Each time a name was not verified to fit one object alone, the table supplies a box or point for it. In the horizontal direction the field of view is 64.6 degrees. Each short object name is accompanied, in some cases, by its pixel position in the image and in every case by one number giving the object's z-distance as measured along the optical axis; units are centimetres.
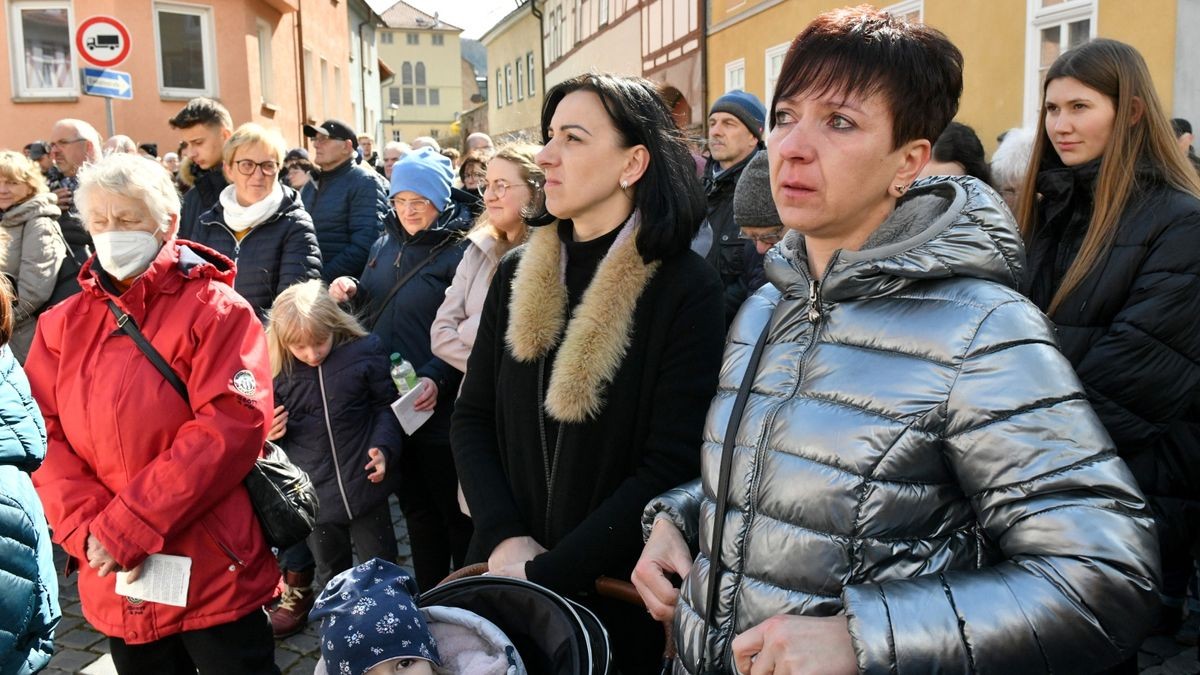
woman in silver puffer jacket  125
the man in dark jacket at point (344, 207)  634
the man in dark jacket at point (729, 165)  442
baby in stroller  193
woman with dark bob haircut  243
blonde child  427
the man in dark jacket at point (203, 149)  582
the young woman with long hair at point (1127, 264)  285
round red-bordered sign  858
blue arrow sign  841
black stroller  190
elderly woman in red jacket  281
